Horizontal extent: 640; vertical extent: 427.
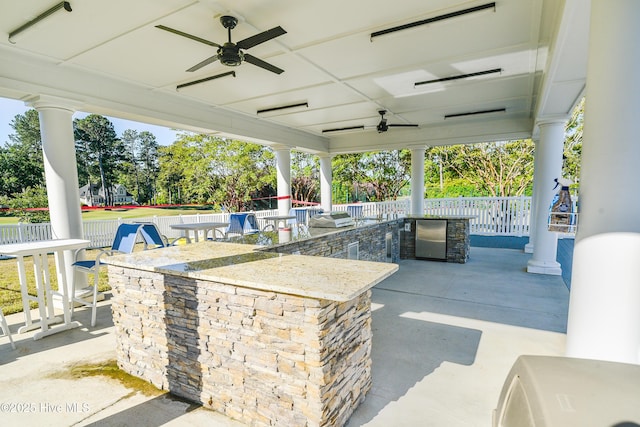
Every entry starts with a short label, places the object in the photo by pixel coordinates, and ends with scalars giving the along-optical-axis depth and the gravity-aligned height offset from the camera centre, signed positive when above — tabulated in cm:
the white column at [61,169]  408 +36
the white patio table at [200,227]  495 -57
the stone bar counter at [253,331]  176 -91
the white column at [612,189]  162 -5
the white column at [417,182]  879 +11
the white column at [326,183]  1035 +17
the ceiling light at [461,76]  441 +159
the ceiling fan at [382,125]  646 +128
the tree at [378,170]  1786 +96
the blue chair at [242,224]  659 -70
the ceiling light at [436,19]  284 +160
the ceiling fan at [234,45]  280 +139
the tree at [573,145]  1230 +148
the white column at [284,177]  861 +34
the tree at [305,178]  1995 +70
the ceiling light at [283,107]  589 +162
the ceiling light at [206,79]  403 +158
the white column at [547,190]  536 -13
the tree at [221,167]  1528 +125
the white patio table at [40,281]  318 -94
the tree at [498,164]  1417 +93
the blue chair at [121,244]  377 -64
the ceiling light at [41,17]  270 +164
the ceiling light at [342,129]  830 +161
